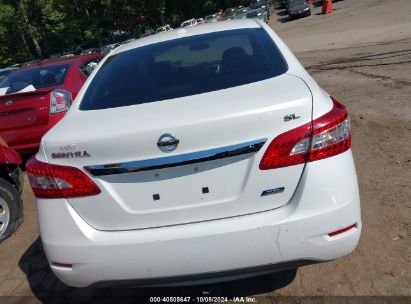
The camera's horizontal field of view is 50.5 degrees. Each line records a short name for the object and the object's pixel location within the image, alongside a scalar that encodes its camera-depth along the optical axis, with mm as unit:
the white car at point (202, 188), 2180
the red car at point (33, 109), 6074
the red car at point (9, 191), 4414
